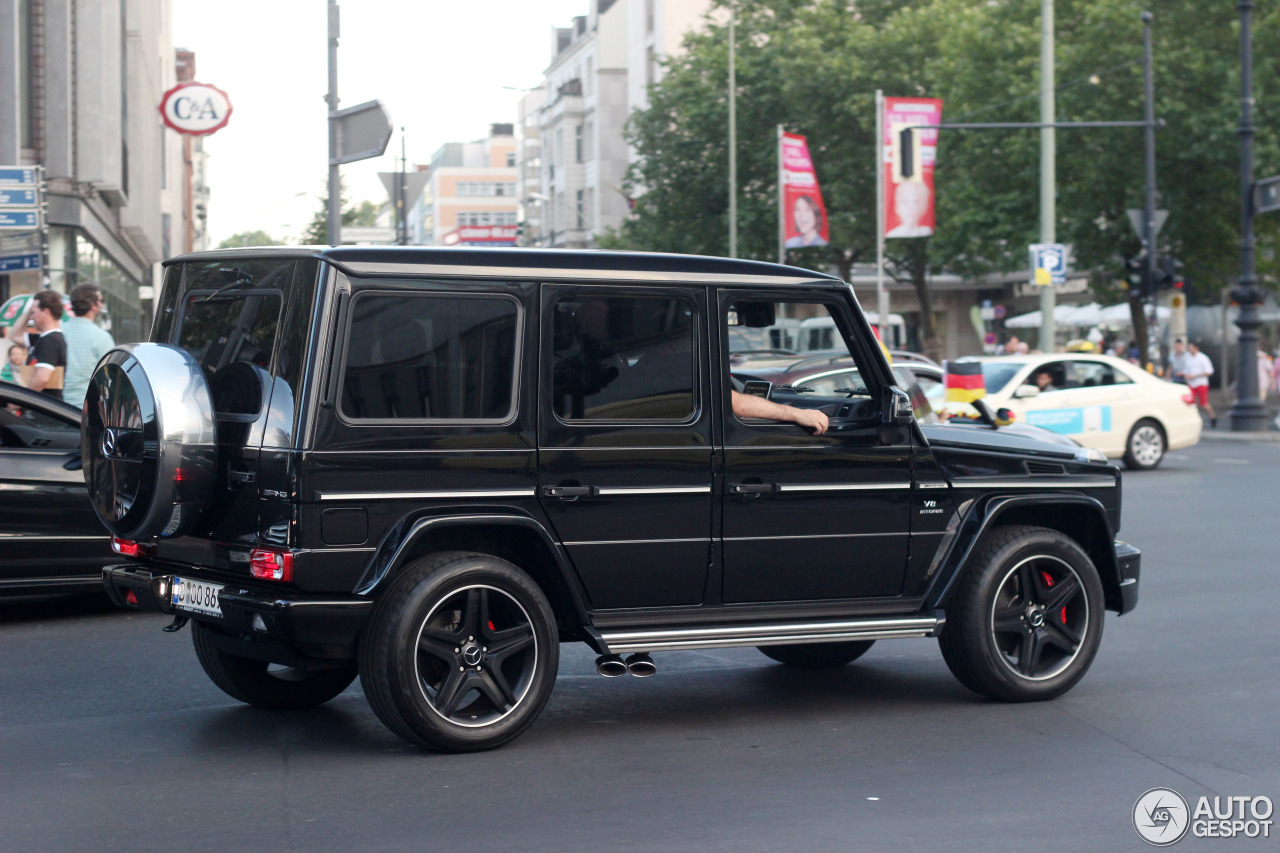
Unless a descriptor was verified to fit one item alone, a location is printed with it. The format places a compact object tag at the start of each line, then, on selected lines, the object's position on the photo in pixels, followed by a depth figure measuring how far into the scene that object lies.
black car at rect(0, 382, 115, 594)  8.59
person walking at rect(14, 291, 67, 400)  11.97
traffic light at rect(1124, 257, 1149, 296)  30.12
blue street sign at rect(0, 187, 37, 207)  14.52
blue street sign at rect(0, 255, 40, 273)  15.61
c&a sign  27.94
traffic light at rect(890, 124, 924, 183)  30.20
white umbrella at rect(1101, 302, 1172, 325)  48.03
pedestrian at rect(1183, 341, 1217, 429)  31.36
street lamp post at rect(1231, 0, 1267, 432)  26.86
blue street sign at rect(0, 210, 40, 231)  14.54
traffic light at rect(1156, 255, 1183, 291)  29.83
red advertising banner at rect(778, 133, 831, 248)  39.22
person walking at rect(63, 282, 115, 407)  11.98
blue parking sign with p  27.25
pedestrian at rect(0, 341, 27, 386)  13.13
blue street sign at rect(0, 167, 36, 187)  14.51
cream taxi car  19.06
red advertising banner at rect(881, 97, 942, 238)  31.45
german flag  16.16
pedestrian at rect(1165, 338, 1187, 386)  31.59
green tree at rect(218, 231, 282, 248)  100.91
